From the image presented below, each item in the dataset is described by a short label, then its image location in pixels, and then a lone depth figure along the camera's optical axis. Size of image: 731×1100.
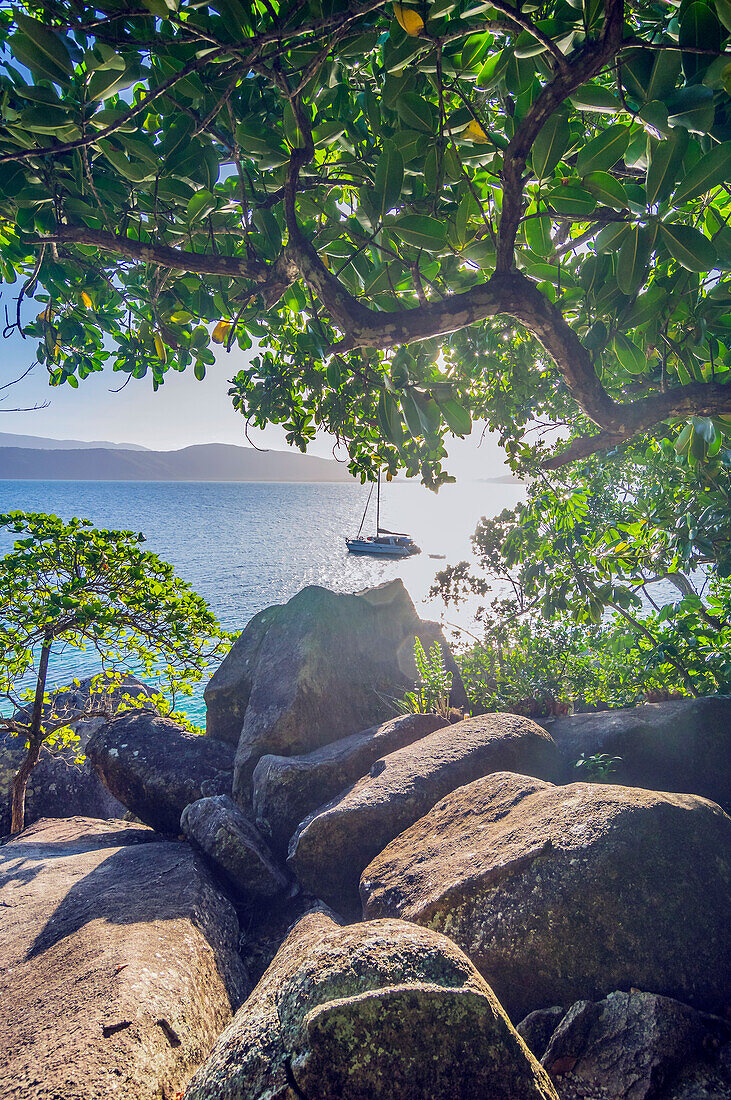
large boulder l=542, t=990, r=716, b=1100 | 1.99
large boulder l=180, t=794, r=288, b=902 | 4.42
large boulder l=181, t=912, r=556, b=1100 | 1.71
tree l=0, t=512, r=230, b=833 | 5.03
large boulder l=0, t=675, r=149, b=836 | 8.02
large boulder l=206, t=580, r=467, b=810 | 6.57
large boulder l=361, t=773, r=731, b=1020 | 2.51
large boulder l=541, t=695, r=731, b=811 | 4.68
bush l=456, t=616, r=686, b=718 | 6.43
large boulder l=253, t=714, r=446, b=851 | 5.34
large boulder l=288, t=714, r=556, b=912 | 4.30
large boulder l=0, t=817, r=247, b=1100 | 2.16
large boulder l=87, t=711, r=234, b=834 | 5.89
